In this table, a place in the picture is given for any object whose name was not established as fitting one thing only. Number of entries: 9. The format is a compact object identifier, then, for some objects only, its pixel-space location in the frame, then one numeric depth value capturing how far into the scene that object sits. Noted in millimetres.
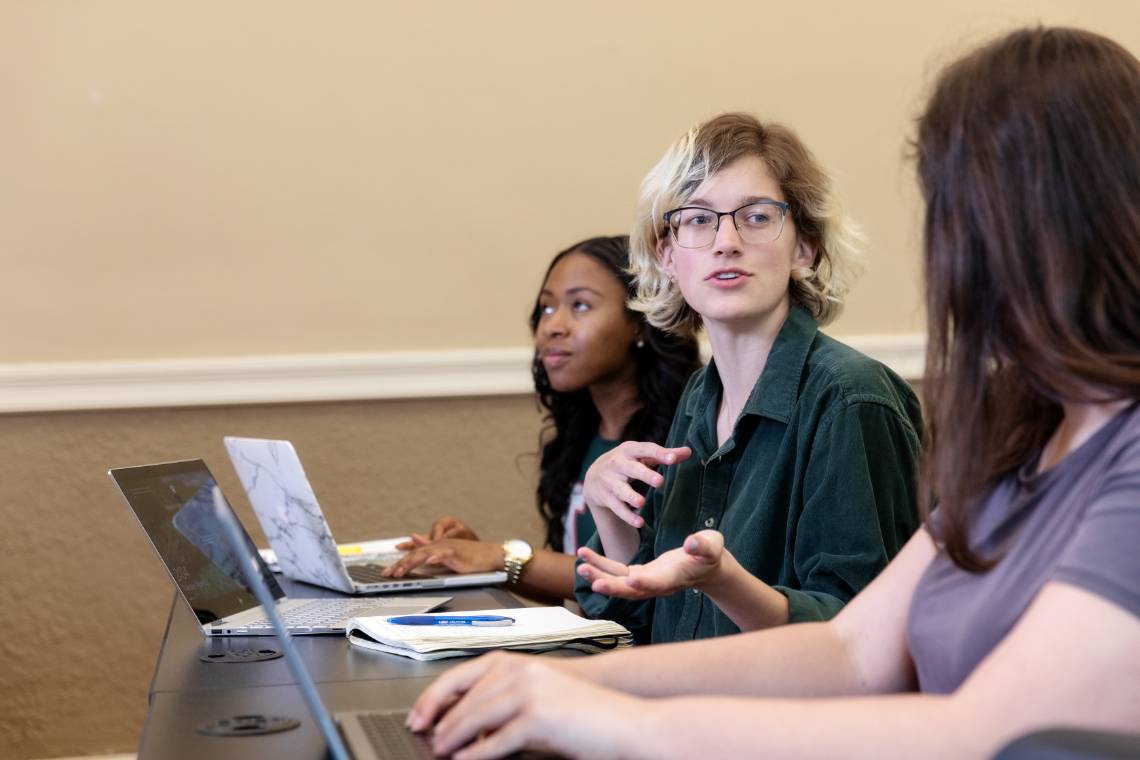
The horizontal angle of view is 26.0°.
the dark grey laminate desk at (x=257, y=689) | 2190
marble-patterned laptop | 2844
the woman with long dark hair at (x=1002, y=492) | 1851
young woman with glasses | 2555
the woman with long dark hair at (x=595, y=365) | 3334
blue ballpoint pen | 2539
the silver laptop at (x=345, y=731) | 2057
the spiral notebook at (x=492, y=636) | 2444
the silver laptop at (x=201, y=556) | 2615
